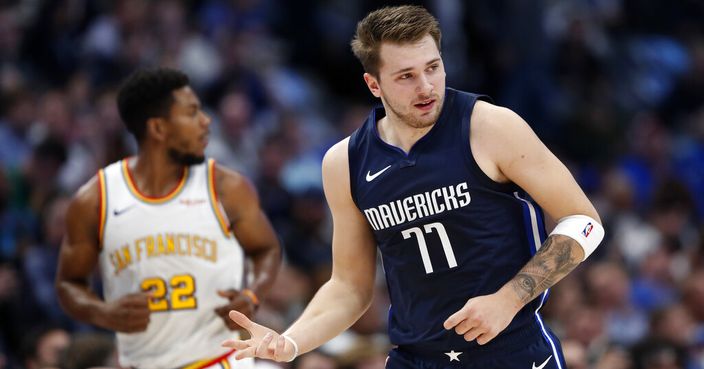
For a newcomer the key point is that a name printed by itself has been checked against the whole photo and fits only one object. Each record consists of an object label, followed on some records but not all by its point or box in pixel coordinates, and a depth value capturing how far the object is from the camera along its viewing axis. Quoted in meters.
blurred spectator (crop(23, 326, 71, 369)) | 17.92
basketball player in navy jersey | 10.92
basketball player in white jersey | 13.84
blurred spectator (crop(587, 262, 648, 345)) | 24.20
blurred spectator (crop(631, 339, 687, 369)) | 20.30
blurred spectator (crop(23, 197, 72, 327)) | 20.86
